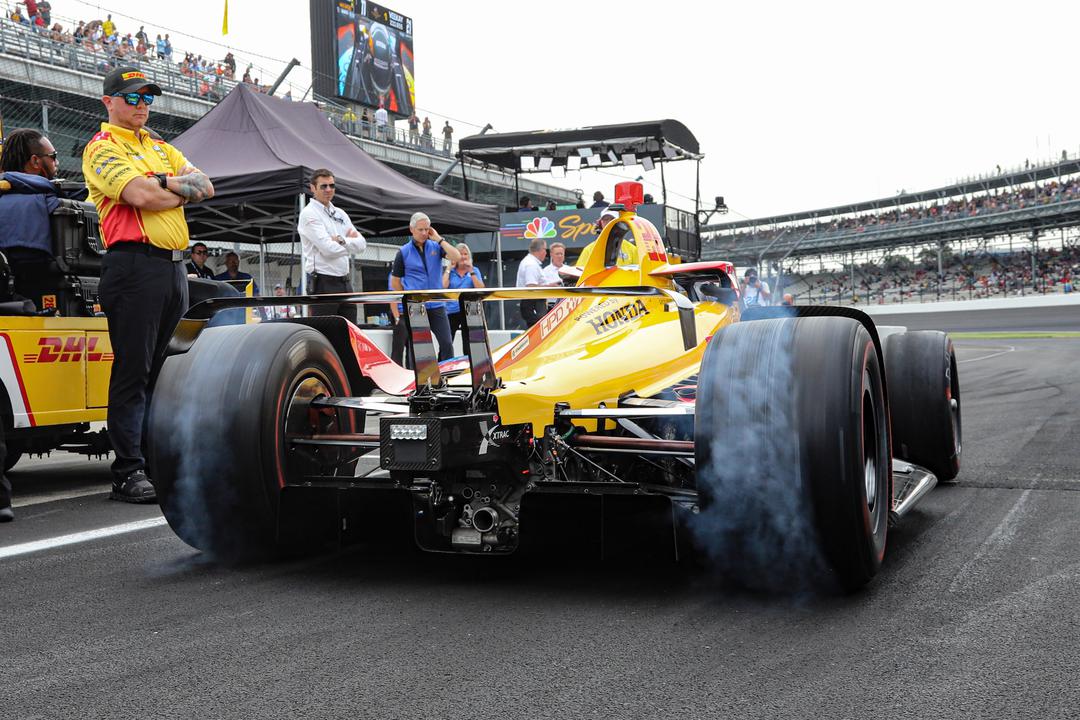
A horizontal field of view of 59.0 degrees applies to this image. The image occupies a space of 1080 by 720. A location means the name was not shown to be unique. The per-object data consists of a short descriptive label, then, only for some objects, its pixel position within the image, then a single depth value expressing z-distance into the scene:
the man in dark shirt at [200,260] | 10.30
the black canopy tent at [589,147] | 18.78
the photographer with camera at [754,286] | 14.44
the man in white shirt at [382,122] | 38.91
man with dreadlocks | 5.48
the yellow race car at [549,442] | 2.95
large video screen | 40.97
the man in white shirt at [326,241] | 7.98
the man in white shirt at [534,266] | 10.20
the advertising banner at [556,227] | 21.54
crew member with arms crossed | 4.68
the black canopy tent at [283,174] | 10.35
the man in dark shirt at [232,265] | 11.14
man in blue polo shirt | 8.79
